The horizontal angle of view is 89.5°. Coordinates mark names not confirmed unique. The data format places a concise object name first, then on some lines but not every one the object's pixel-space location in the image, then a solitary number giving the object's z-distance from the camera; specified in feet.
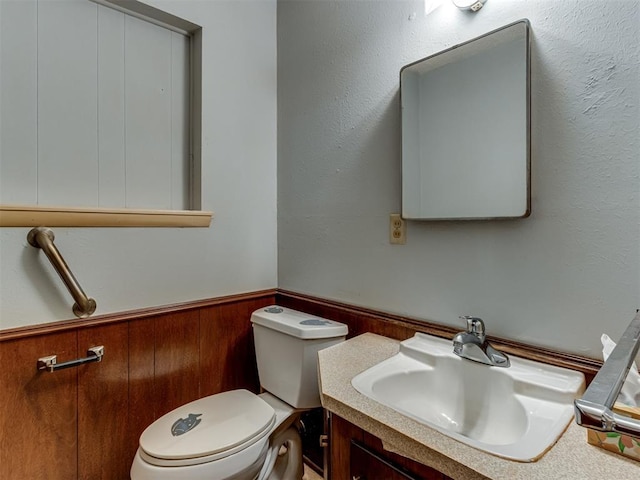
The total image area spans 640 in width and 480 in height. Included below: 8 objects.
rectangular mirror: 2.97
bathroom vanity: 1.73
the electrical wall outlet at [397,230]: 3.86
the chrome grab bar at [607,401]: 1.10
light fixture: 3.18
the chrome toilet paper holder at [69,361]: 3.45
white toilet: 3.26
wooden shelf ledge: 3.39
